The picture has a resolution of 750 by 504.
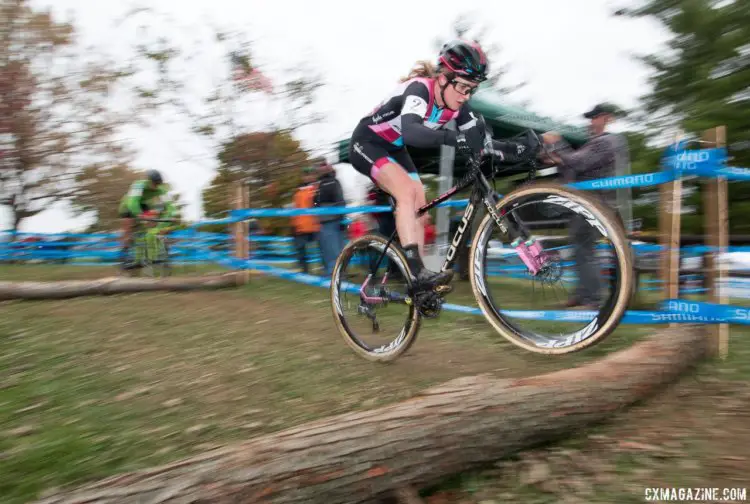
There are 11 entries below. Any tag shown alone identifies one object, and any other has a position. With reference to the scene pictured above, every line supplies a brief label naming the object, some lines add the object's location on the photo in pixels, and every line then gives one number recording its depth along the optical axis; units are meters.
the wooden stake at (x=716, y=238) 3.53
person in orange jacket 8.95
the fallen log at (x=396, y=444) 1.81
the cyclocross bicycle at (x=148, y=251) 10.12
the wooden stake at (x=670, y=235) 3.61
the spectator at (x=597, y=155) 5.30
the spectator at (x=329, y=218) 8.12
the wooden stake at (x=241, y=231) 8.59
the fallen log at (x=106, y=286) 6.72
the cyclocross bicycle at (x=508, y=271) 2.73
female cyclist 3.15
